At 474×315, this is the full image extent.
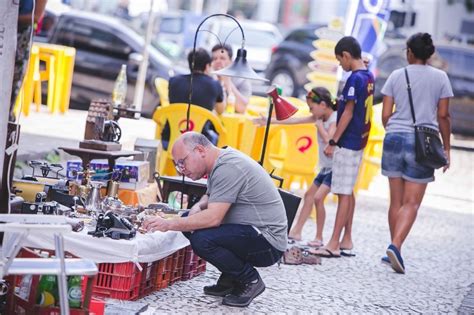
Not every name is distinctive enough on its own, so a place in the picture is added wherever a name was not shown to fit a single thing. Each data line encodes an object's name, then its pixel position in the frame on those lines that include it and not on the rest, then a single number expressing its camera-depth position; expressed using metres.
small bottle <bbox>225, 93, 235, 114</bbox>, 17.33
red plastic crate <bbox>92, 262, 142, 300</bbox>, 9.33
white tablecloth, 9.28
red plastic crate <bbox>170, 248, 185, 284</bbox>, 10.48
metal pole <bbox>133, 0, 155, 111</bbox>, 25.42
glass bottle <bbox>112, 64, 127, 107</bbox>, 14.99
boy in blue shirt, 13.08
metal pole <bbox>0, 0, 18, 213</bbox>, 8.81
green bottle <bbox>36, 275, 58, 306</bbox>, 8.06
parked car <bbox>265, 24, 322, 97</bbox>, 36.82
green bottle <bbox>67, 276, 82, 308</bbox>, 8.05
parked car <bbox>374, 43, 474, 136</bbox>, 34.88
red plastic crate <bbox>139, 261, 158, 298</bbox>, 9.67
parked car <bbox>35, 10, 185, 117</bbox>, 28.16
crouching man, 9.41
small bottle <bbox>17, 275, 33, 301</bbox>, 8.16
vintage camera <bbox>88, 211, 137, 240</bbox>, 9.43
